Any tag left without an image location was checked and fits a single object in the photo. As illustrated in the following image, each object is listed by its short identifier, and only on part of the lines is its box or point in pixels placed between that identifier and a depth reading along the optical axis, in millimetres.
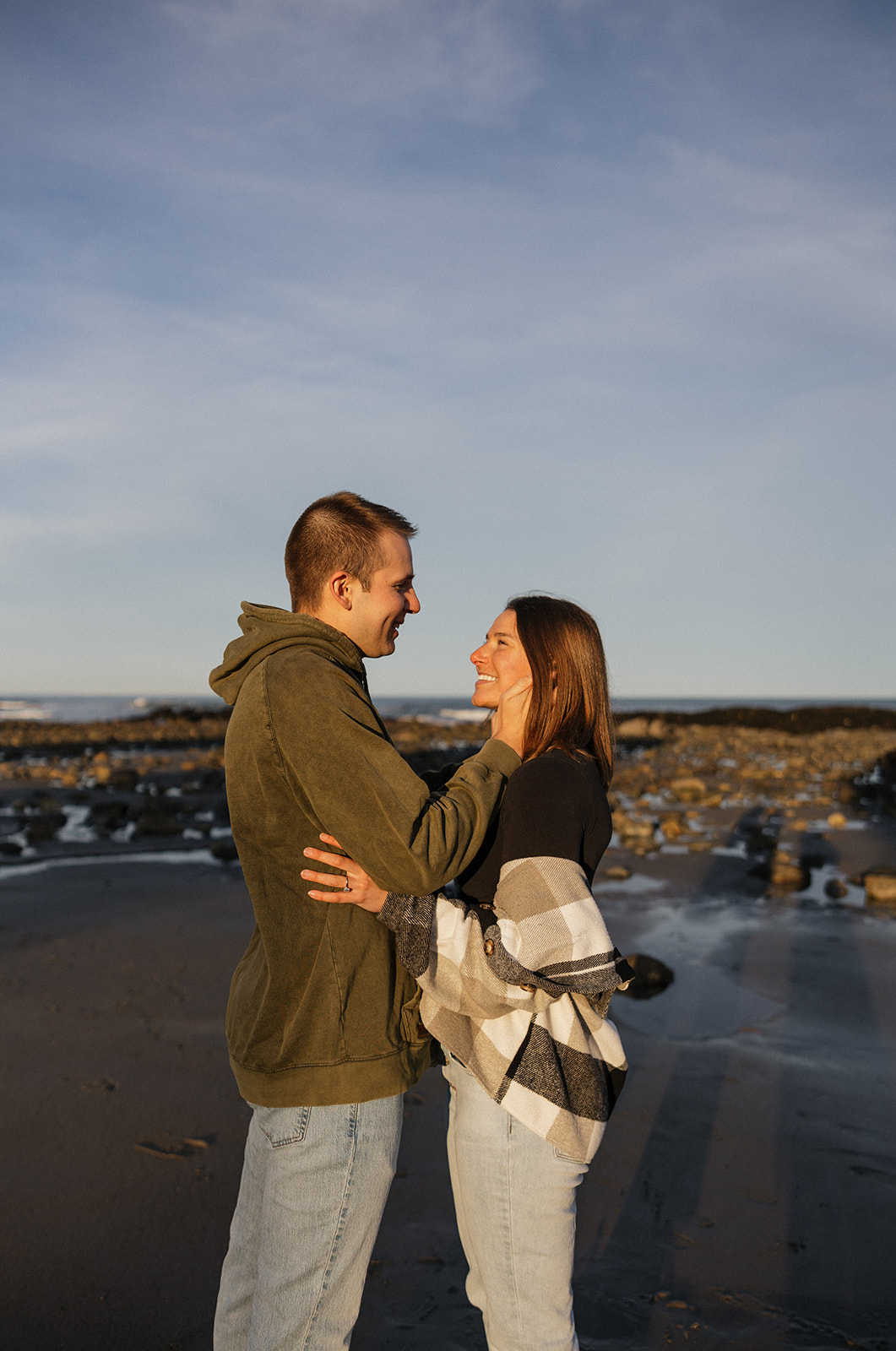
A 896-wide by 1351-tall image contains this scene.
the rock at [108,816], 12008
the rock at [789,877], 9188
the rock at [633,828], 11633
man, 2111
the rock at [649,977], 6125
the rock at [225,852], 9875
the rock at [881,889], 8547
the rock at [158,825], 11414
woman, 2158
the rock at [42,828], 10898
